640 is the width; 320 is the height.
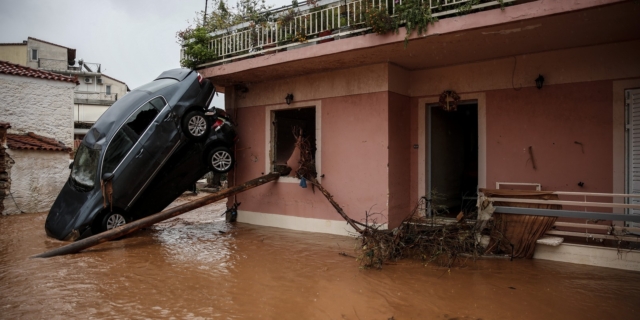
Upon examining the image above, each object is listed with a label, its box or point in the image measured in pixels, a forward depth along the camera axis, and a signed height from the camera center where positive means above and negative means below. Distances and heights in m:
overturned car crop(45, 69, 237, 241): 7.84 +0.04
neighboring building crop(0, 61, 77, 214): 12.95 +0.95
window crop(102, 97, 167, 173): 7.92 +0.53
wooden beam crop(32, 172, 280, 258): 6.85 -1.27
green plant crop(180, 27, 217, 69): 9.81 +2.83
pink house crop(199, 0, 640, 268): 6.43 +1.05
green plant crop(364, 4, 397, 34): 6.69 +2.39
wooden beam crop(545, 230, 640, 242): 5.45 -1.20
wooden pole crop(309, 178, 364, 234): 7.74 -0.94
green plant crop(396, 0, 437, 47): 6.36 +2.36
